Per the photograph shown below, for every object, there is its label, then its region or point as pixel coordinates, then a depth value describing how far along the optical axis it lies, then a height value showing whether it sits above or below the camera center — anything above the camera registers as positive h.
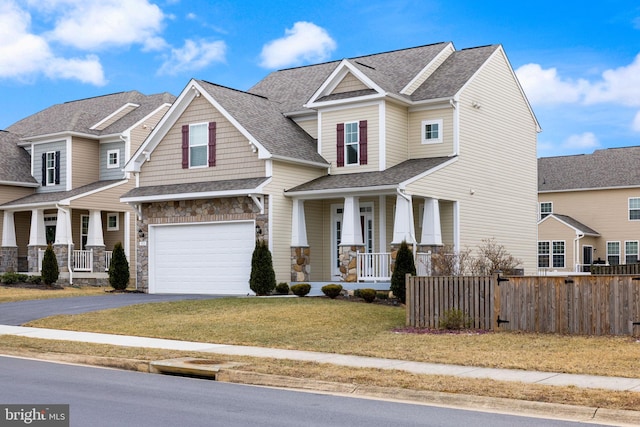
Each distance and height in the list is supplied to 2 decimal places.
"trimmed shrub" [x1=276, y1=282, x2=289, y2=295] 26.59 -1.27
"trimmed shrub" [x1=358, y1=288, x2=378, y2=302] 23.81 -1.34
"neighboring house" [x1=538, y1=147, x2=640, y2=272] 50.25 +2.13
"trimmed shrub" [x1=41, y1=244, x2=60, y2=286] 34.53 -0.65
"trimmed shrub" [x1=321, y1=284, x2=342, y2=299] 24.61 -1.25
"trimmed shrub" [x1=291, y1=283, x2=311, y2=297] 25.58 -1.26
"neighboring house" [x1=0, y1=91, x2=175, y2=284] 38.09 +3.32
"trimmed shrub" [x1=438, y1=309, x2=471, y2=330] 17.97 -1.62
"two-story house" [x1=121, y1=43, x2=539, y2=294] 27.45 +2.79
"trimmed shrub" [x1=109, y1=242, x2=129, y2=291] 31.78 -0.74
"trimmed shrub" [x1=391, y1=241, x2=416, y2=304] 23.91 -0.63
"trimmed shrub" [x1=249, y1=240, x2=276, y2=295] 26.64 -0.76
